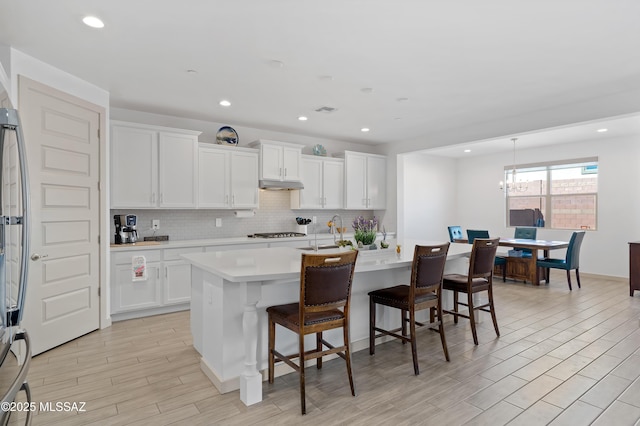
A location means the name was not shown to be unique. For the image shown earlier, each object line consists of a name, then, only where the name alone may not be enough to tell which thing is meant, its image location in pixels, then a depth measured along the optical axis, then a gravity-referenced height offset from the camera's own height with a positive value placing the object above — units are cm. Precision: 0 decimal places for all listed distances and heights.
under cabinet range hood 572 +45
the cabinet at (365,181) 680 +60
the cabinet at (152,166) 452 +60
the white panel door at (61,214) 331 -1
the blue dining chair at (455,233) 771 -45
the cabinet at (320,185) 631 +49
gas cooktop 576 -36
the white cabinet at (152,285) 430 -88
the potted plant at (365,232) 373 -20
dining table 636 -83
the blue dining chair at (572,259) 606 -78
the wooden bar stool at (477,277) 354 -67
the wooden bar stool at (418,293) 295 -69
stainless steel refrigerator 131 -13
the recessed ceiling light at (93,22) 261 +138
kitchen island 250 -71
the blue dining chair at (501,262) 685 -93
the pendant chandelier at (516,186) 815 +60
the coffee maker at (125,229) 462 -21
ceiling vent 488 +138
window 738 +37
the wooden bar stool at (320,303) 235 -60
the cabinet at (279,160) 571 +83
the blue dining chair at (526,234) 734 -44
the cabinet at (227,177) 523 +52
